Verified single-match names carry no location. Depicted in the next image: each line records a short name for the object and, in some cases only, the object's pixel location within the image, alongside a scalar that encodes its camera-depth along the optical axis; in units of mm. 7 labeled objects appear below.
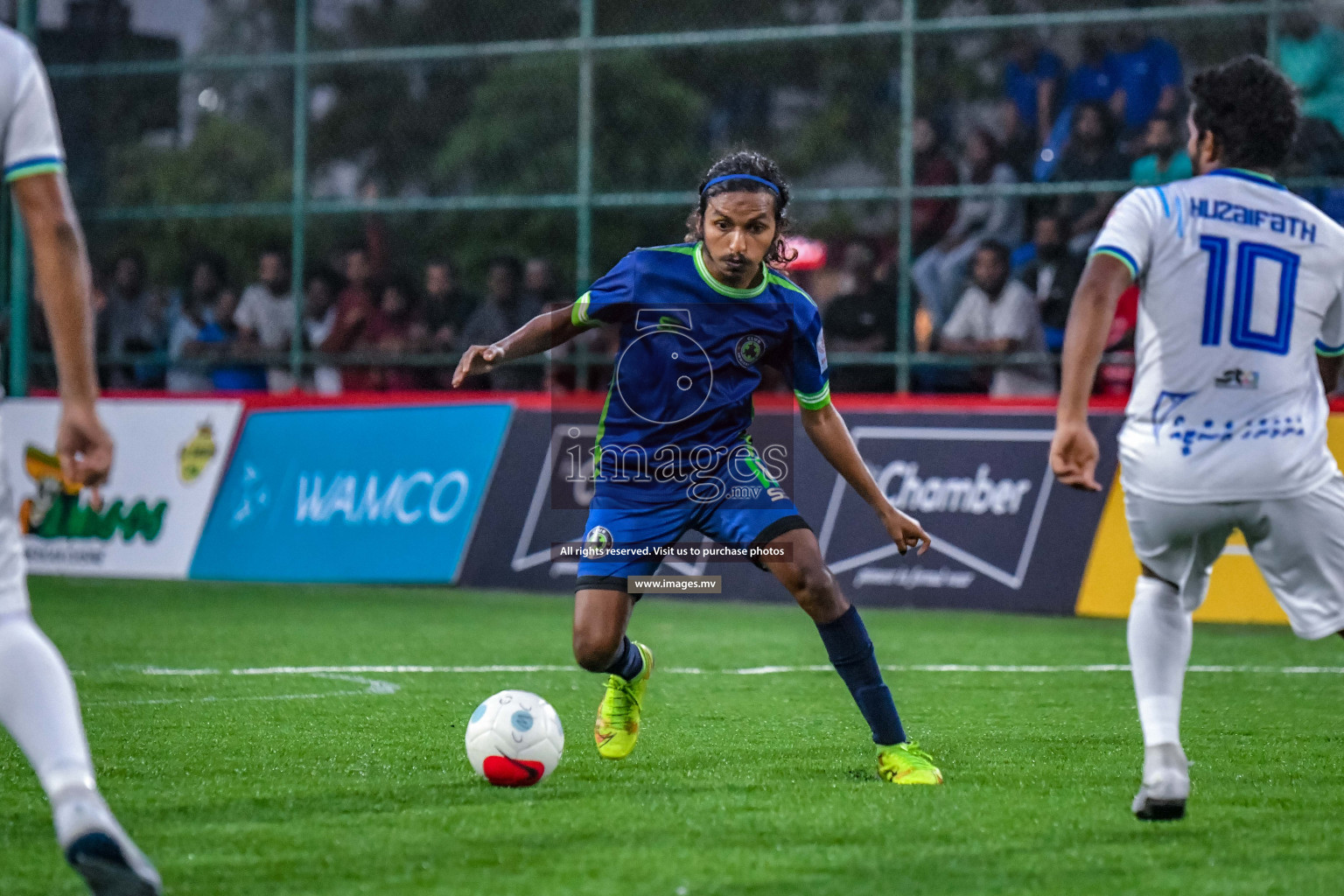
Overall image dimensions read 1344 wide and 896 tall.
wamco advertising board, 25187
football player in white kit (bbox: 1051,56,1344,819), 8727
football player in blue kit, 11508
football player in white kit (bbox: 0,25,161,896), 7266
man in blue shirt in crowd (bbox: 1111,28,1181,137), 24922
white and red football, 10516
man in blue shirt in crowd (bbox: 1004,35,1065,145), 25953
